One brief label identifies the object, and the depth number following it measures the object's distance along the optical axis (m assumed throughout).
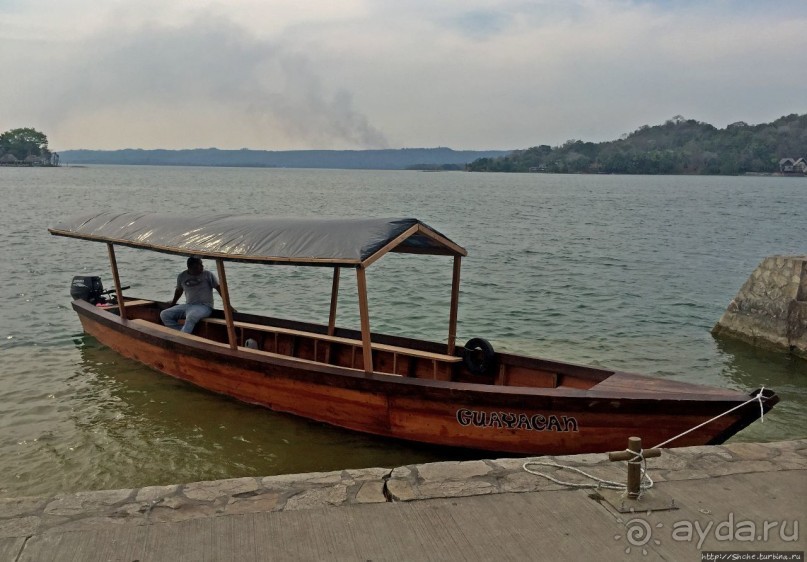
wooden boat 6.90
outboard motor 13.33
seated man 11.13
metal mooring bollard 4.87
